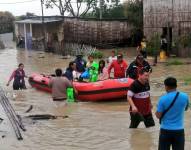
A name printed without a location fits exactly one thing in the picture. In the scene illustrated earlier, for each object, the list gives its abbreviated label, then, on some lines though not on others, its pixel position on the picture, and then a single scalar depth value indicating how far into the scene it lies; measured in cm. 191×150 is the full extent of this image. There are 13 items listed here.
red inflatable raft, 1481
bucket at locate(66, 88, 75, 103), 1406
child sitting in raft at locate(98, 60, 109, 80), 1717
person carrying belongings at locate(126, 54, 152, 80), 1311
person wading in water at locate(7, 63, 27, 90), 1792
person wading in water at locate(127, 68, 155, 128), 928
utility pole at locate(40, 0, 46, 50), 4232
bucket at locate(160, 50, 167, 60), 2755
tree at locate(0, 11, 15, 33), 6994
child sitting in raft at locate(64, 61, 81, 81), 1524
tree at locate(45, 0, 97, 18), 5931
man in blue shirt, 690
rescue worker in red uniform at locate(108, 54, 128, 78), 1491
